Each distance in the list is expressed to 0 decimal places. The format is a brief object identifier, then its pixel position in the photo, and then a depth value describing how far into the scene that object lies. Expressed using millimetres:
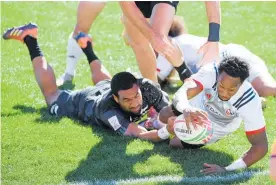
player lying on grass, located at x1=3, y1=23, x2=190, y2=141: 13570
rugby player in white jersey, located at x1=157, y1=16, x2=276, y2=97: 15695
